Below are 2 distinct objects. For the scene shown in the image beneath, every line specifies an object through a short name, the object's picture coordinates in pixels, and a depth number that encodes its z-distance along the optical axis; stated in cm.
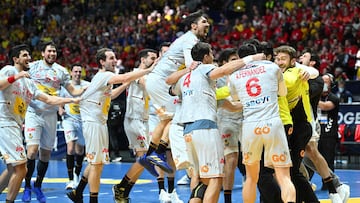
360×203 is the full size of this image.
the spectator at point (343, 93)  2006
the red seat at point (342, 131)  1878
